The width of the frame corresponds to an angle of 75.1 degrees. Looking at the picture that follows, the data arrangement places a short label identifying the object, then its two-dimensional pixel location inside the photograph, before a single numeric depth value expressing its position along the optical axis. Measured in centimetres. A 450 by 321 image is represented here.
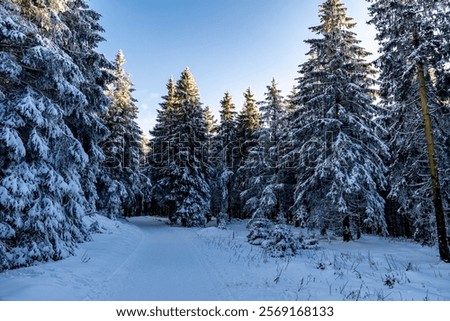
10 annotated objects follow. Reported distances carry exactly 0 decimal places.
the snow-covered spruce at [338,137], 1681
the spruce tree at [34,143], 827
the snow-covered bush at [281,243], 1231
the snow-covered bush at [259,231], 1584
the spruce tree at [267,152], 2744
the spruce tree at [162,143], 3108
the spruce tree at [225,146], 3335
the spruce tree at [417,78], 1165
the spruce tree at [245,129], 3394
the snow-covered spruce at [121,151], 2462
